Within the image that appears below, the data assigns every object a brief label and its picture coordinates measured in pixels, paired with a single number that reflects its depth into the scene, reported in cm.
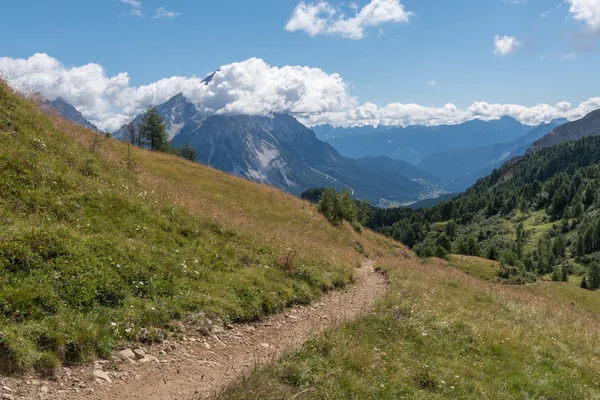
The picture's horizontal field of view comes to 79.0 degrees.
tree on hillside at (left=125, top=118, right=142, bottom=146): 5646
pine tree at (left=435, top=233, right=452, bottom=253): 11562
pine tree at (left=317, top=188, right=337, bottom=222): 3941
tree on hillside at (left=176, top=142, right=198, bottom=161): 9266
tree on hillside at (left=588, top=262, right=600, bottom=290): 9200
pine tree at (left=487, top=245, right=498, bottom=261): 11719
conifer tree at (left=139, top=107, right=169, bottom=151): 7319
